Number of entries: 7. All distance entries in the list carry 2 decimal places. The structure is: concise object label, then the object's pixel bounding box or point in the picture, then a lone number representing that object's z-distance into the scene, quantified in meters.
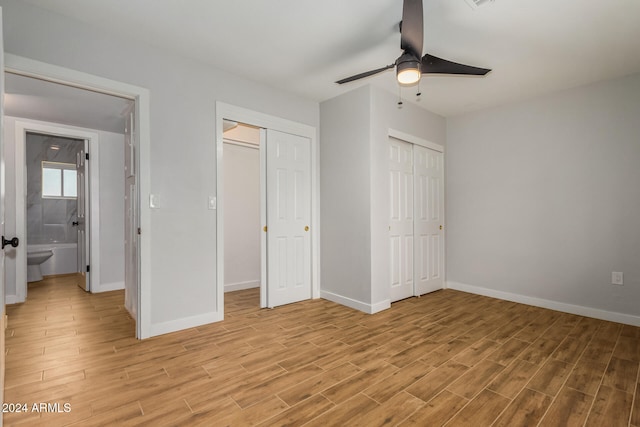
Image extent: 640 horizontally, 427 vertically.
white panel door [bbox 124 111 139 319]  2.87
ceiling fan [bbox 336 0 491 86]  1.79
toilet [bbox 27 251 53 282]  4.88
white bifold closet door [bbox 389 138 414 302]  3.83
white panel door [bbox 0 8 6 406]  1.51
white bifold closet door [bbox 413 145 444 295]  4.19
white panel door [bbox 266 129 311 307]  3.59
